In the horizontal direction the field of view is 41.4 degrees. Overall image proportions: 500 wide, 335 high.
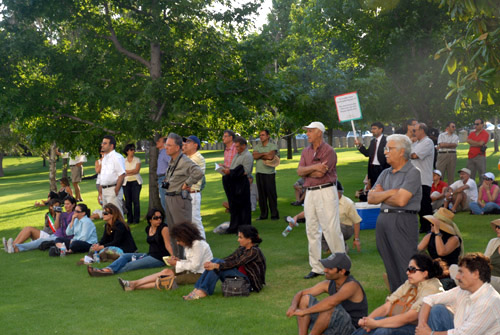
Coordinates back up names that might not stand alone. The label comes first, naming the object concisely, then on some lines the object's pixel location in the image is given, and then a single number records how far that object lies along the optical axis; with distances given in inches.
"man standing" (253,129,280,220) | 624.0
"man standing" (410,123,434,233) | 484.4
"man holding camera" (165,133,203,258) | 419.8
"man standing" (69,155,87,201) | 949.8
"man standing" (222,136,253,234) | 571.8
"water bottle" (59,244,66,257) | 511.8
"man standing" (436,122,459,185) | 737.0
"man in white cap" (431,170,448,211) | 594.2
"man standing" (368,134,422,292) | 283.0
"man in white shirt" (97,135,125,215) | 523.5
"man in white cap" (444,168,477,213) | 625.0
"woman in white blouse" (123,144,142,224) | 678.5
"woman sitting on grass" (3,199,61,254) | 548.1
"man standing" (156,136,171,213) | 573.6
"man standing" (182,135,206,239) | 465.7
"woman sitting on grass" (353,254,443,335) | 236.8
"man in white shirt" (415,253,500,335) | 212.4
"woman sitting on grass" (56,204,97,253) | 515.5
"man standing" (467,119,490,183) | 725.3
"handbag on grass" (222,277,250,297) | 343.3
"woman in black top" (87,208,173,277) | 424.5
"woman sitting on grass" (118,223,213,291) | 368.8
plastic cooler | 550.9
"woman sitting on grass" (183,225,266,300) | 344.1
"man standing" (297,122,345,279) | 375.2
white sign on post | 498.0
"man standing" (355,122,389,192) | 490.5
